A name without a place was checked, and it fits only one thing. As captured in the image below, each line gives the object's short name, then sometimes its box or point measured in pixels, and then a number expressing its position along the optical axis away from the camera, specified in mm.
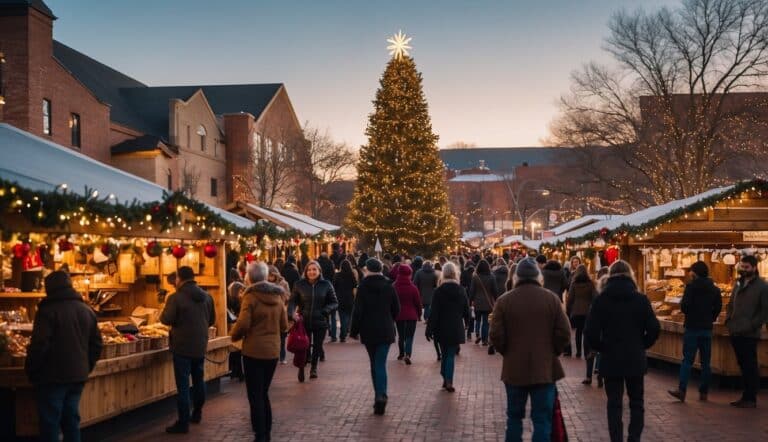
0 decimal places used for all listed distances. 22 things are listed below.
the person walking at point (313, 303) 14328
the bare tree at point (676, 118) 39562
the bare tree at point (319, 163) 58531
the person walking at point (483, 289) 18527
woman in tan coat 9195
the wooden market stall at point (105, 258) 9391
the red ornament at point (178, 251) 13391
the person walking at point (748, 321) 11430
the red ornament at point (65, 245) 10607
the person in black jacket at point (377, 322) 11234
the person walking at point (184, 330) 10266
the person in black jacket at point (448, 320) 12805
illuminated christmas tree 46562
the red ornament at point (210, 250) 14164
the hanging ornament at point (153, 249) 12797
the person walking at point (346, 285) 20031
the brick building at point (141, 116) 35062
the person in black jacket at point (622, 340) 8359
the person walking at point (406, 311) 15688
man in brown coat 7730
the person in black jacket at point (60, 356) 7812
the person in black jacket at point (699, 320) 11742
